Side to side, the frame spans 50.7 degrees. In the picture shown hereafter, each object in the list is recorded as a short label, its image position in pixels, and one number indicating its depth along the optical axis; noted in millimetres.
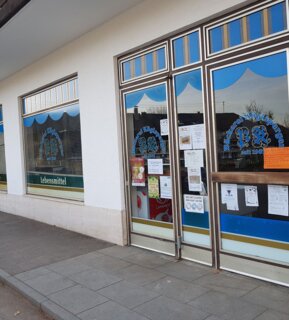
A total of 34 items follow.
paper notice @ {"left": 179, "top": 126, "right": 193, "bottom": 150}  4227
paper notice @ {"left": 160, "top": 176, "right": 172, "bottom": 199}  4565
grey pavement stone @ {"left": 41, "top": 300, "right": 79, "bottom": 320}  3133
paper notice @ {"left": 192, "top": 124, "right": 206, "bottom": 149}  4076
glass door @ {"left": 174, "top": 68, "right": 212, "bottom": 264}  4128
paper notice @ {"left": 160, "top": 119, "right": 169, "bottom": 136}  4497
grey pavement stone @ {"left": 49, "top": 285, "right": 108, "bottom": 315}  3303
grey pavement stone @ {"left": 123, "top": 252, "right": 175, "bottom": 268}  4317
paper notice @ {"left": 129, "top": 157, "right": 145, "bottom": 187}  4942
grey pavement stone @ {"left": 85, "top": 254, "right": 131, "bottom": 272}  4274
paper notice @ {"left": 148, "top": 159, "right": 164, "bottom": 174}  4670
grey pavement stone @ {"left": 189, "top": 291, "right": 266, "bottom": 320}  2966
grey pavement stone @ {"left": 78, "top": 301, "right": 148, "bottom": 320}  3061
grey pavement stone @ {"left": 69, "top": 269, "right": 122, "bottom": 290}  3788
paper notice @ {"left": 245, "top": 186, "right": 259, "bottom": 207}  3655
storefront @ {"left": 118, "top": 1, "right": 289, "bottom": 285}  3473
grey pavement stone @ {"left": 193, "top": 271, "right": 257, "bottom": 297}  3420
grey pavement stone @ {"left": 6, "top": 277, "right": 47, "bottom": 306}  3535
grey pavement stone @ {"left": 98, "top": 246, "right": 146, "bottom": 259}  4717
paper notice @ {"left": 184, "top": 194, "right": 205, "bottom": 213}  4190
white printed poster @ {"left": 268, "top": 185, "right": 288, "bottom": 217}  3423
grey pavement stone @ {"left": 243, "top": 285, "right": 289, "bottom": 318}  3079
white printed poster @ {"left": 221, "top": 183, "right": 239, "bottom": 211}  3828
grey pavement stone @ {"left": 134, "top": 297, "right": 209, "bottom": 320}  3004
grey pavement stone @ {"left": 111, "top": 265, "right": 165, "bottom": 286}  3829
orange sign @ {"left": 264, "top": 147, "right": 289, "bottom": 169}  3368
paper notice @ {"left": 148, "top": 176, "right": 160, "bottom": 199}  4762
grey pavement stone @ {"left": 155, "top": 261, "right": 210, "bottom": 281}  3855
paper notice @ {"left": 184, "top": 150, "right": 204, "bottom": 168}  4144
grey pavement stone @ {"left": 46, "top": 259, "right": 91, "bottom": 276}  4255
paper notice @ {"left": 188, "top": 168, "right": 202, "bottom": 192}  4199
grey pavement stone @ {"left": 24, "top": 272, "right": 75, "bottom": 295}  3742
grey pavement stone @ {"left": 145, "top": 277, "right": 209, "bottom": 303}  3377
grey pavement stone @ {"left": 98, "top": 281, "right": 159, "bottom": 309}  3334
